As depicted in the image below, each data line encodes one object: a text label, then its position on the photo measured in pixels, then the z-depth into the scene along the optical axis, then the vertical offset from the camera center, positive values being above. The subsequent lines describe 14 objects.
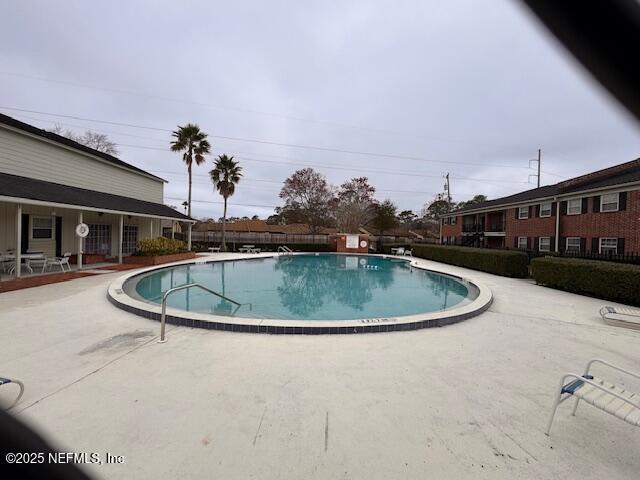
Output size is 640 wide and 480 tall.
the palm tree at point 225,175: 28.14 +5.09
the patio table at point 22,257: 11.93 -1.12
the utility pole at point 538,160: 39.20 +9.89
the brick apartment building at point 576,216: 15.73 +1.60
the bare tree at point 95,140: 33.55 +9.67
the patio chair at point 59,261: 12.93 -1.31
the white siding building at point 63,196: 12.89 +1.46
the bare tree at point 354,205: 41.44 +4.20
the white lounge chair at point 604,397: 2.91 -1.51
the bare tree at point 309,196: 42.41 +5.26
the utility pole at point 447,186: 43.81 +7.27
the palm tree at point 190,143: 26.00 +7.22
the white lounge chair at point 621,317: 7.22 -1.72
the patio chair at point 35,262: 12.25 -1.33
